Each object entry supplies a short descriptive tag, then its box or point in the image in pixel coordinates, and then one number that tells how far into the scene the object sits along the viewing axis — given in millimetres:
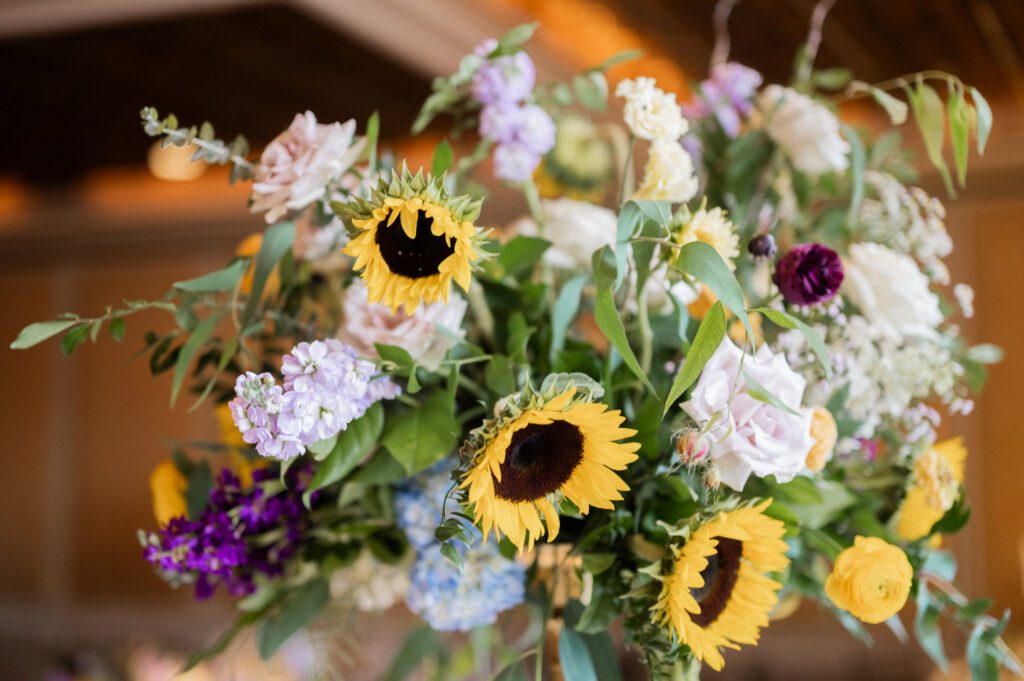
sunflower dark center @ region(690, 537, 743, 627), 648
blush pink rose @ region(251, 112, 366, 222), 672
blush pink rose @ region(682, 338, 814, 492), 604
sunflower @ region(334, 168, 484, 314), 560
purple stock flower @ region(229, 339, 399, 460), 547
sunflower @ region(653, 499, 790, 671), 609
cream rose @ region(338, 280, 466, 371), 682
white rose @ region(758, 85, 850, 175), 852
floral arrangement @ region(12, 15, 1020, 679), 588
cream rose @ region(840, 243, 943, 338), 750
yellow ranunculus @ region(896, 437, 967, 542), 746
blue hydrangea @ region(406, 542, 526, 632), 750
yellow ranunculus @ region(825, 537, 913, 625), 651
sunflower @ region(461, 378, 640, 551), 560
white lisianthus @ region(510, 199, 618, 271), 805
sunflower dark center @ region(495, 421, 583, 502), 589
